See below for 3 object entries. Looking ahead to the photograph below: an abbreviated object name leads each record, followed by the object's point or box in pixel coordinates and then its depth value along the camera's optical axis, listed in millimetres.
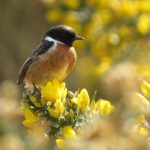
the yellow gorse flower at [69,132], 5521
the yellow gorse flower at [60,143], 5623
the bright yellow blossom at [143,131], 5500
